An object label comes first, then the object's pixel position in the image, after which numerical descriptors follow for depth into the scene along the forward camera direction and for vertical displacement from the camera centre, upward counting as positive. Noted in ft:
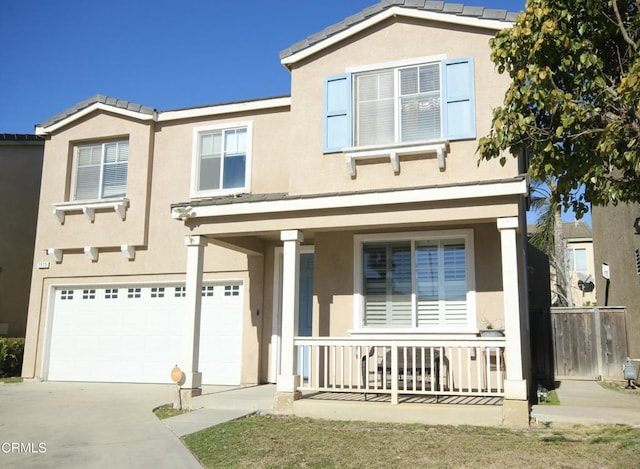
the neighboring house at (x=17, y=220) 54.34 +8.71
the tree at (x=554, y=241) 80.36 +11.14
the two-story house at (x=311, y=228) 31.40 +5.19
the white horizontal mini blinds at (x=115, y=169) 46.32 +11.20
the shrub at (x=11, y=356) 48.47 -3.22
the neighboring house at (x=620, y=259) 40.96 +4.66
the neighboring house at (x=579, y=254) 106.73 +11.82
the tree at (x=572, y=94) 20.08 +7.73
